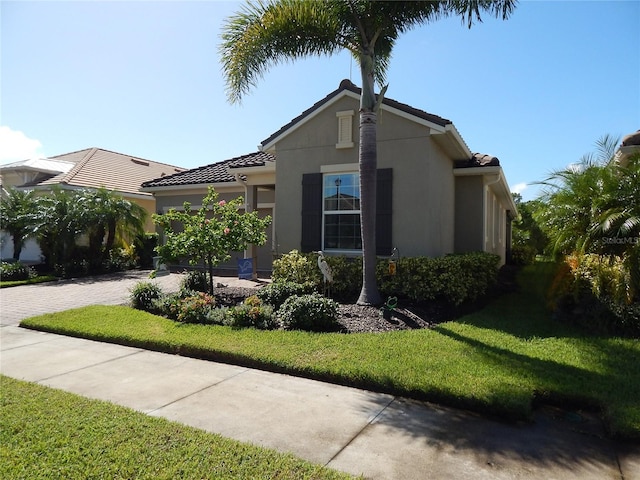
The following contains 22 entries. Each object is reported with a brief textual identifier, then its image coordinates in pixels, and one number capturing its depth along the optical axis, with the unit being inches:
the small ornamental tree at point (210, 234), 355.6
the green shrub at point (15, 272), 557.0
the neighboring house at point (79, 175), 780.6
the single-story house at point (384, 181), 384.5
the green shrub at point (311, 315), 279.9
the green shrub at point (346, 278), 368.5
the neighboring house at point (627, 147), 393.0
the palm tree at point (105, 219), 618.5
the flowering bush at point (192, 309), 305.4
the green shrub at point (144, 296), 362.3
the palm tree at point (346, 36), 325.7
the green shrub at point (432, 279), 335.6
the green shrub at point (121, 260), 636.7
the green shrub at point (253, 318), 289.6
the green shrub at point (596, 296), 265.0
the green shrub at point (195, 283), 395.2
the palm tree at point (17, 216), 604.1
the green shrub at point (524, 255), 819.4
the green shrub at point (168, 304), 325.1
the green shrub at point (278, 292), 338.6
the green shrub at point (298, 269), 375.6
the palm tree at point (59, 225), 600.1
